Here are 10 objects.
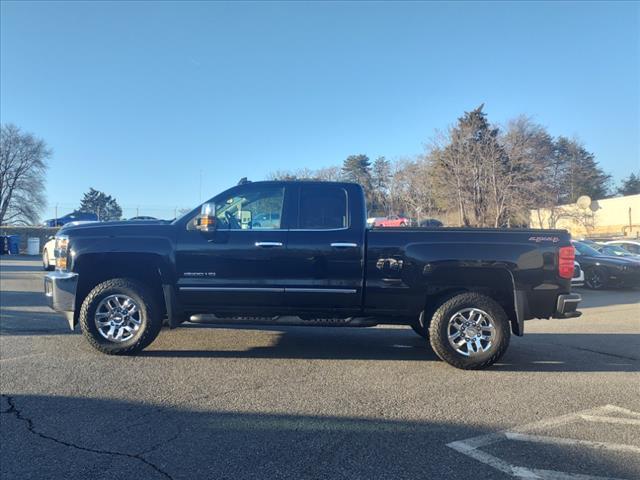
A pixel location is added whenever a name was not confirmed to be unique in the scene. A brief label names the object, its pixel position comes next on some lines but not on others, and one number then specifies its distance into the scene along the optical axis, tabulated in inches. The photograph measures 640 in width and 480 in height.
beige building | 1715.1
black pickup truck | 228.5
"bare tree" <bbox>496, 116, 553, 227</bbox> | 1380.4
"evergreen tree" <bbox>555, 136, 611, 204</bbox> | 2251.5
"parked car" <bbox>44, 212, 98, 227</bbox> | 1056.5
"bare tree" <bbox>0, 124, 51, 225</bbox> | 2411.4
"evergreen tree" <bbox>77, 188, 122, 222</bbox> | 2588.6
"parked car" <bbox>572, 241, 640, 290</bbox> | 589.0
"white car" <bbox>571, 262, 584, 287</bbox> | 467.5
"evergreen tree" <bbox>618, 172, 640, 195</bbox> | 2783.0
